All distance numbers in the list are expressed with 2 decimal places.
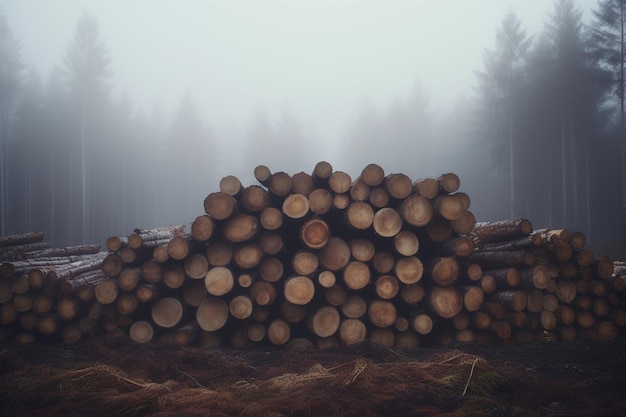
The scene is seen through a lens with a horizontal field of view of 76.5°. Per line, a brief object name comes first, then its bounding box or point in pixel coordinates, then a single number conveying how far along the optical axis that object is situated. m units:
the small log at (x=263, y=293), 5.00
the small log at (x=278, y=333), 5.02
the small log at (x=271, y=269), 5.18
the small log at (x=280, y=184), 5.24
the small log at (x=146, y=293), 5.05
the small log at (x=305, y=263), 4.96
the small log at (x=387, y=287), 5.01
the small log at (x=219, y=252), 5.10
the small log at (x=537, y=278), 5.11
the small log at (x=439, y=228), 5.28
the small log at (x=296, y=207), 5.01
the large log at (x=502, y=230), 5.68
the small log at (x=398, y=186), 5.09
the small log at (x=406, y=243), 4.98
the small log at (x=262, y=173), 5.17
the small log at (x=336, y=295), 5.09
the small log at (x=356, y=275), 5.00
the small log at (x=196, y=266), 5.09
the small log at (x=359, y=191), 5.15
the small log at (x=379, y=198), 5.13
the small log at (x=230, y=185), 5.15
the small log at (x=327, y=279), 4.91
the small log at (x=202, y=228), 4.94
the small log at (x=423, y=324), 5.01
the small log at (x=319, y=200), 5.10
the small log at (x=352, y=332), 4.98
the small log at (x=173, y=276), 5.17
